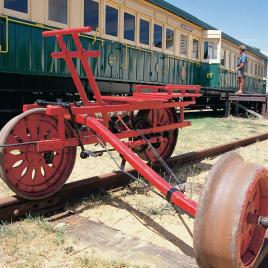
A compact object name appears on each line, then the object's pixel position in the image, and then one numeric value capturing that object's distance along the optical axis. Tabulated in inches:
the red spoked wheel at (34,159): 133.3
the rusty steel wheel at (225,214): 84.0
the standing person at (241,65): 642.8
